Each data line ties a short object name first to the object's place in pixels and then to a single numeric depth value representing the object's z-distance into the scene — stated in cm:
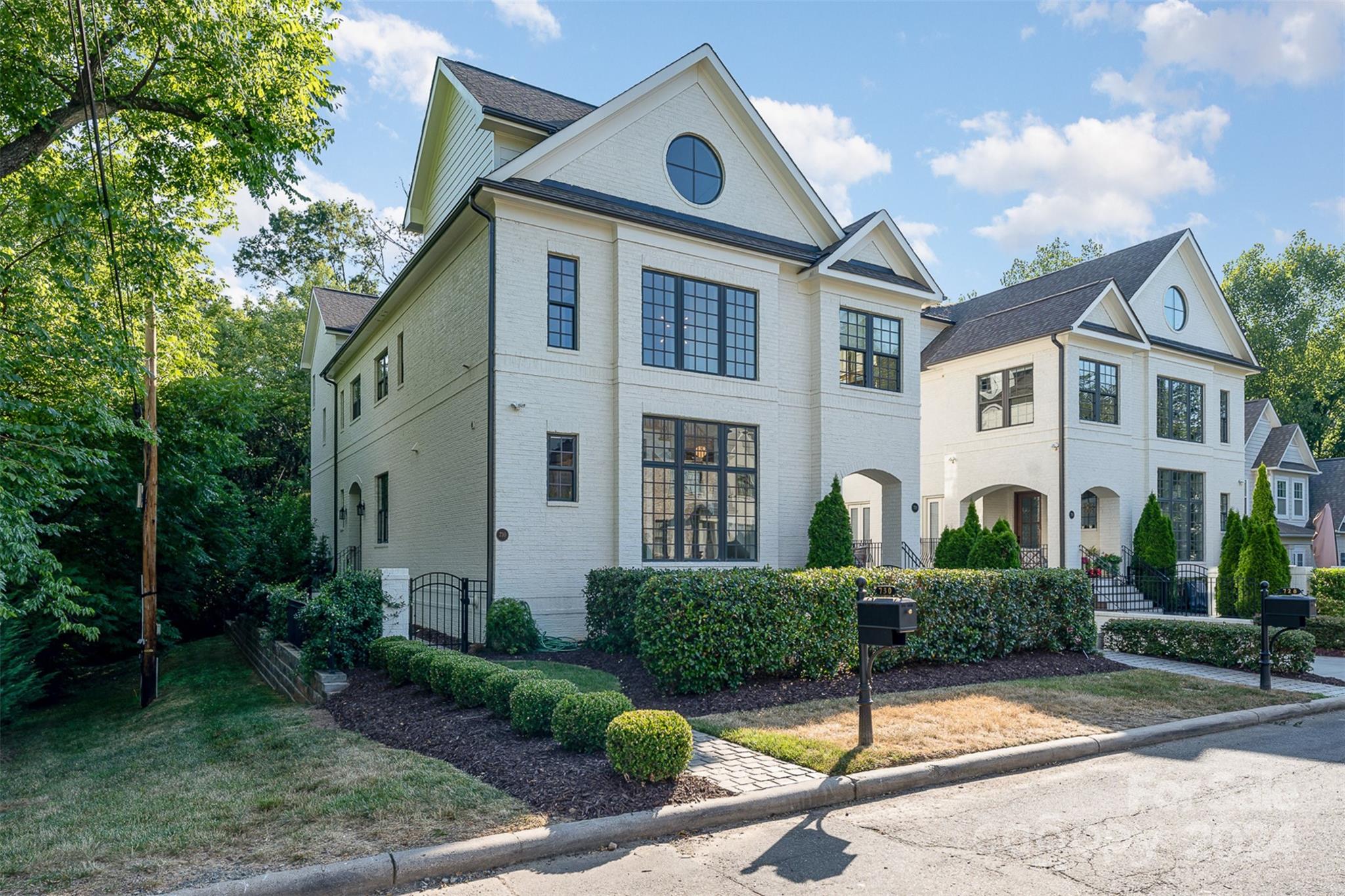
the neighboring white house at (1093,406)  2167
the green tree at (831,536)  1543
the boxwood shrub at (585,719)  668
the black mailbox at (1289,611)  1028
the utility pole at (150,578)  1256
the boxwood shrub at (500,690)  796
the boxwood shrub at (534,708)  725
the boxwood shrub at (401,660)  967
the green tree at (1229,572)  1959
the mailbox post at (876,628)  698
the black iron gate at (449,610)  1291
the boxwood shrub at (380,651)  1030
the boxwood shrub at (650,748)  588
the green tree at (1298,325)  4256
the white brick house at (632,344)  1350
